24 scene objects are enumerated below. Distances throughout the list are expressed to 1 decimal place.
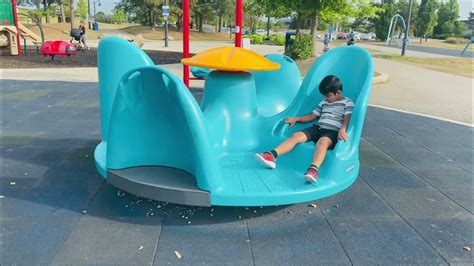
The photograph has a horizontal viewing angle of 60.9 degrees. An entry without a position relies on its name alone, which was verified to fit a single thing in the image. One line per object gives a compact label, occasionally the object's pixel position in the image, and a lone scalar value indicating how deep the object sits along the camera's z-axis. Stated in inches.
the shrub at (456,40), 2071.4
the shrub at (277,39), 1369.3
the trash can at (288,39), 823.1
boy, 139.0
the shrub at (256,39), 1384.1
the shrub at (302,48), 639.1
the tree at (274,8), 630.8
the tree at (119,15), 2541.8
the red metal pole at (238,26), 297.0
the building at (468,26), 2522.1
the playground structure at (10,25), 652.7
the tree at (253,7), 670.8
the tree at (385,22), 2135.2
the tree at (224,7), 2085.4
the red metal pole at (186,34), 260.6
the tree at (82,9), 1945.7
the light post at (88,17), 1878.4
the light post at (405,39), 936.3
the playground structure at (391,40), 1634.7
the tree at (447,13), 2721.5
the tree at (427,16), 2312.9
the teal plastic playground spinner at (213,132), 118.8
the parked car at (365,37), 2288.8
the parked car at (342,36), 2329.0
